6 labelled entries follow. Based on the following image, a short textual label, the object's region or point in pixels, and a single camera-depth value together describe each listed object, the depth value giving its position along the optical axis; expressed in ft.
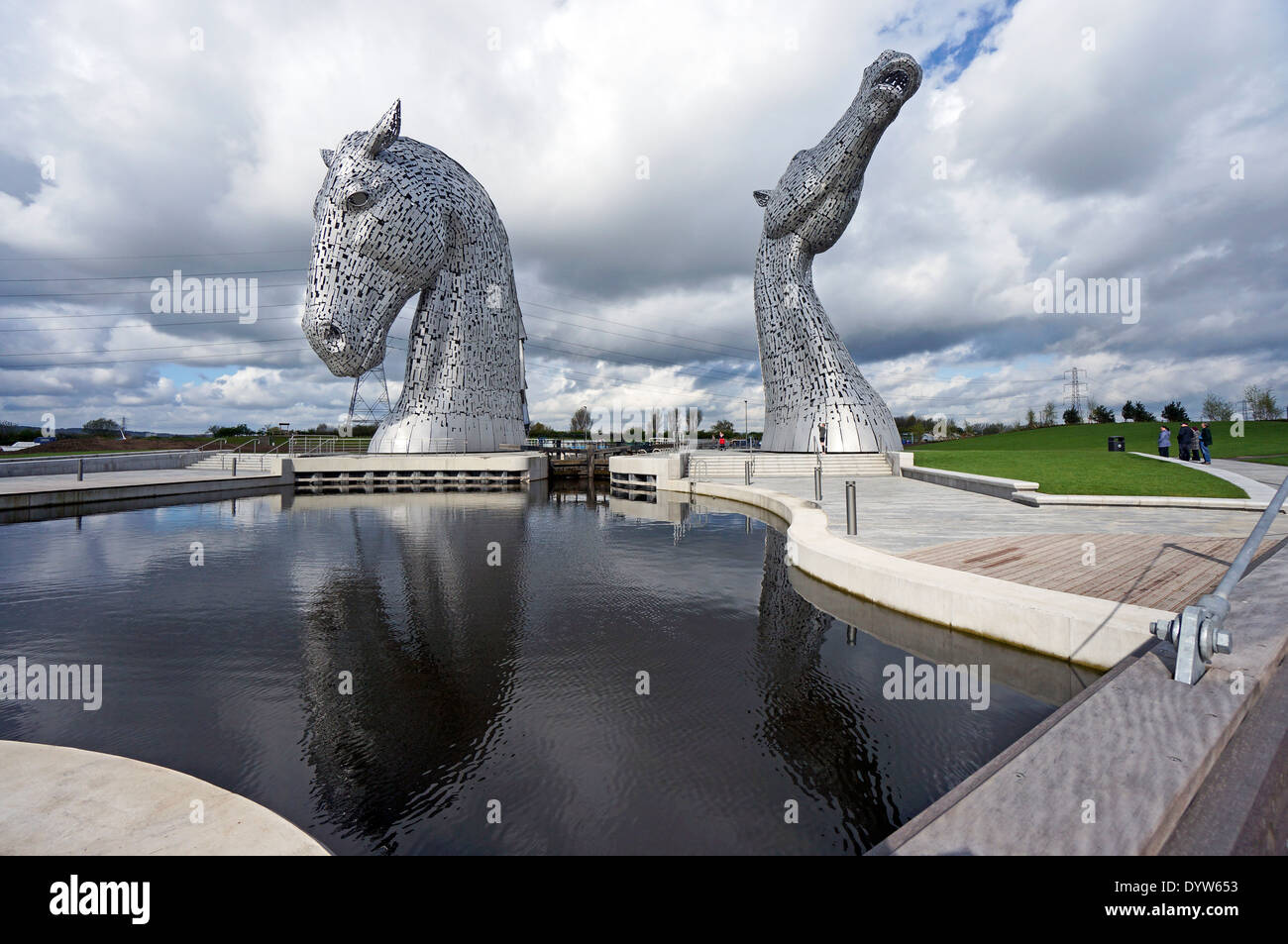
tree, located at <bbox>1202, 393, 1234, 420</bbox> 192.85
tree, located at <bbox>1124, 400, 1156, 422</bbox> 212.84
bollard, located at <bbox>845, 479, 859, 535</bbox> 31.17
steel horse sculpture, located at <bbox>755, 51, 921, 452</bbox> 77.92
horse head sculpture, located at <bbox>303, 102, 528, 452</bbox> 75.15
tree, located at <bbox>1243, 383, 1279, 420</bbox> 174.09
